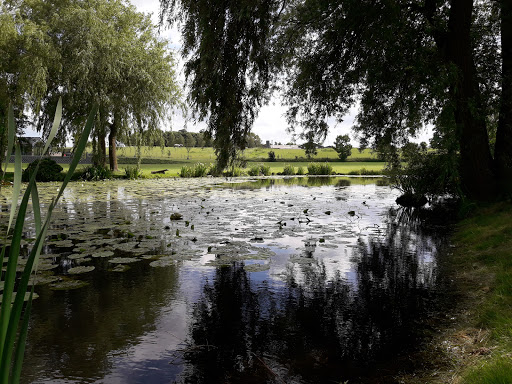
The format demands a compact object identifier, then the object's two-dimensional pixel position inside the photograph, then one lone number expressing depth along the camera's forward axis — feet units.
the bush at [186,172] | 80.53
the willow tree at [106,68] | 58.70
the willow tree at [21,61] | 55.01
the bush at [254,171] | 93.43
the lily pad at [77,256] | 15.08
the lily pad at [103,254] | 15.23
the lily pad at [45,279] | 12.40
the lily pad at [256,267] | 13.67
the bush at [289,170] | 99.35
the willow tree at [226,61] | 18.95
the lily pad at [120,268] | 13.84
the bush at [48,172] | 57.98
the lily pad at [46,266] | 13.71
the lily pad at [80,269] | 13.34
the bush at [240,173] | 88.66
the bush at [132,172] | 67.82
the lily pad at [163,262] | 14.47
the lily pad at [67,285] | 11.99
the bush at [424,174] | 29.25
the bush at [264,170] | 96.58
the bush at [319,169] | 96.02
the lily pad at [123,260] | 14.76
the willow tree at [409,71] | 22.16
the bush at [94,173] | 61.93
